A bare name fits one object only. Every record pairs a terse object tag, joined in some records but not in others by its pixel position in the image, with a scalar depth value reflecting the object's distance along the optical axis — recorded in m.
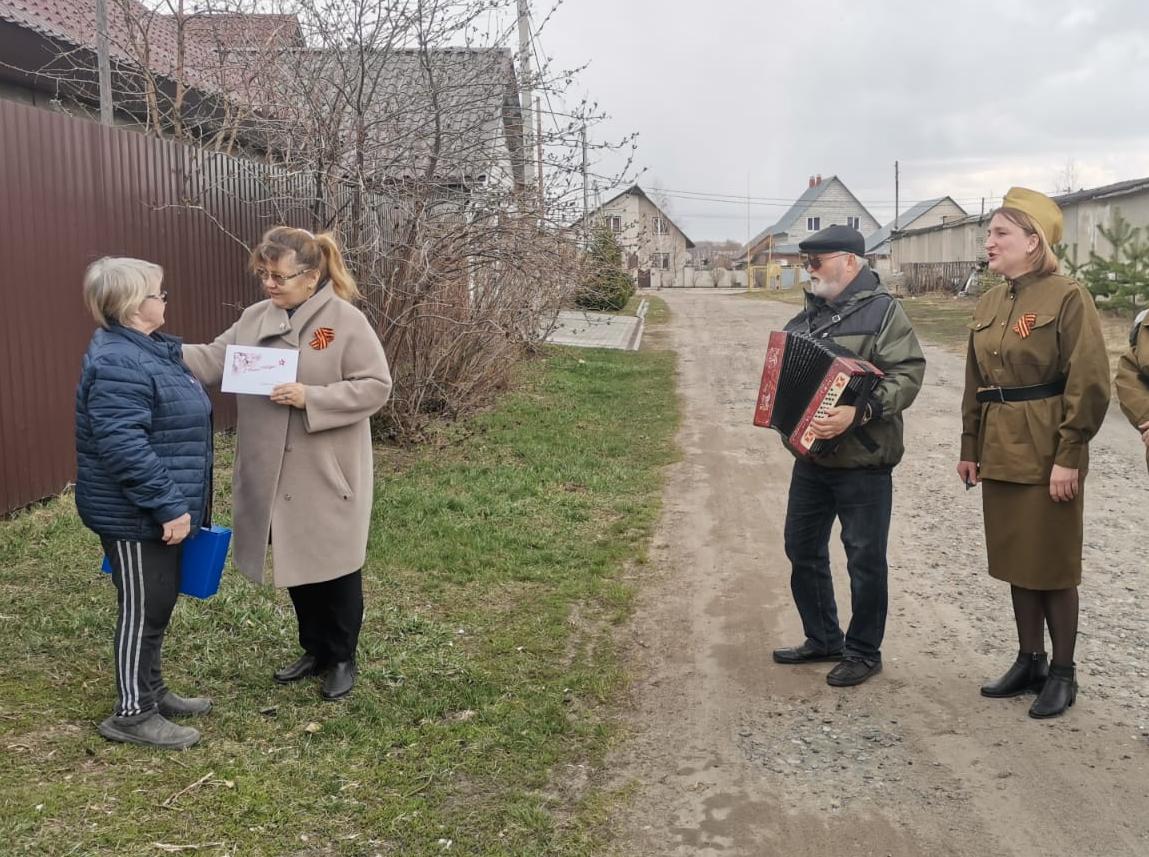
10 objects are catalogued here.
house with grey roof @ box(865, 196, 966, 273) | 63.59
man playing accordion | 4.34
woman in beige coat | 4.03
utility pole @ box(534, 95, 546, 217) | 9.36
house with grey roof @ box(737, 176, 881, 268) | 81.94
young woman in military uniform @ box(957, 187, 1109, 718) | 3.99
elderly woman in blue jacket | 3.46
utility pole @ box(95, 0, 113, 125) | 8.62
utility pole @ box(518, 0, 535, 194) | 9.31
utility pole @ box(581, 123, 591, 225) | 9.84
